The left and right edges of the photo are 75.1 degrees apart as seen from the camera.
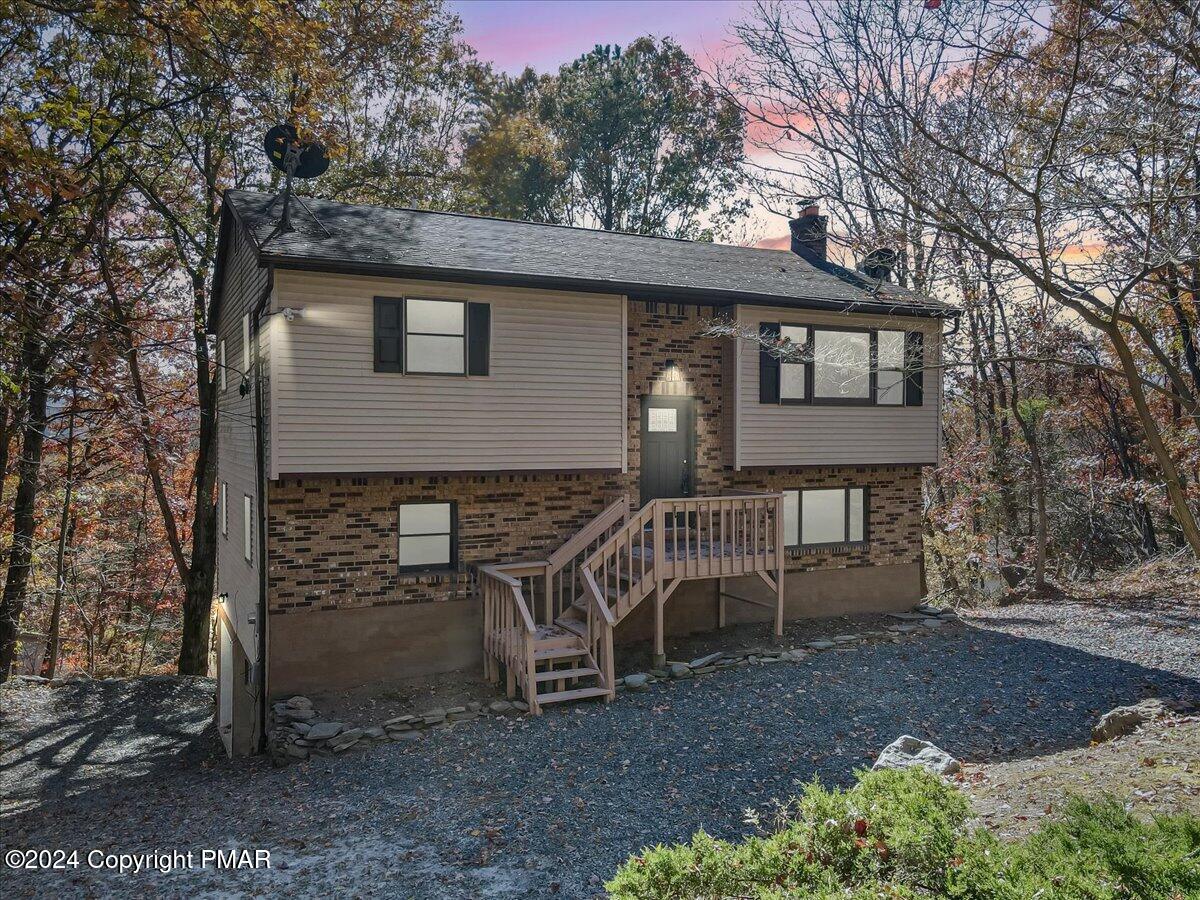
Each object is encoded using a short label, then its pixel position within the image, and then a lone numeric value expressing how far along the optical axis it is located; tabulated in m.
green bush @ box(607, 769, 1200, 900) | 4.15
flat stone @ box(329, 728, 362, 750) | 9.41
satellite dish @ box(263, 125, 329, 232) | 11.84
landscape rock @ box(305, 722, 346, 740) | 9.55
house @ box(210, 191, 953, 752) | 10.42
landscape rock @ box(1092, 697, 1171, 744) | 8.23
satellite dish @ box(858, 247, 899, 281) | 10.95
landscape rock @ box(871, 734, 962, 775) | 7.35
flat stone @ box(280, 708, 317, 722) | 9.94
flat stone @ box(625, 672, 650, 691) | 10.67
